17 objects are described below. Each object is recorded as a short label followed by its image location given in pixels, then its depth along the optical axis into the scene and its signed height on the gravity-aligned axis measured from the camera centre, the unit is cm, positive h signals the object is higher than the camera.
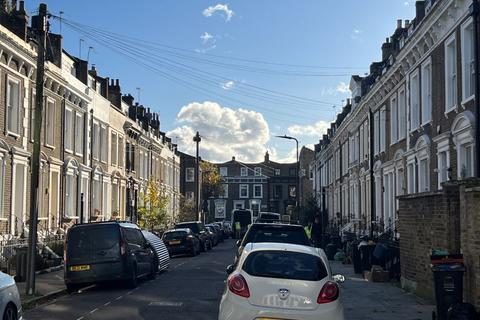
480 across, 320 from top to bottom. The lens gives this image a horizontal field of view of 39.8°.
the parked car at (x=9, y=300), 930 -132
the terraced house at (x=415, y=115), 1866 +354
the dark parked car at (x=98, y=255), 1791 -129
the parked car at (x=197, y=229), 3896 -125
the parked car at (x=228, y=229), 6650 -215
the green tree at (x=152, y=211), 4753 -22
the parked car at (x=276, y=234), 1683 -67
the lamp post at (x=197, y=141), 5664 +571
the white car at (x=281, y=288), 932 -115
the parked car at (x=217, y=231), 5028 -183
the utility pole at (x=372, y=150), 2930 +270
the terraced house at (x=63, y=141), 2483 +342
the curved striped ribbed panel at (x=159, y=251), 2244 -152
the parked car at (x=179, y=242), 3450 -176
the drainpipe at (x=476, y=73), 1609 +325
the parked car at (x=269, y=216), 4638 -56
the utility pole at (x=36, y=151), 1617 +145
